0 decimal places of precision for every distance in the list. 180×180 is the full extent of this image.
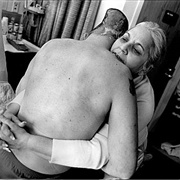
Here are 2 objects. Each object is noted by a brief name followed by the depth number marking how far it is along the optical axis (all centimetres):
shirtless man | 79
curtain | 202
